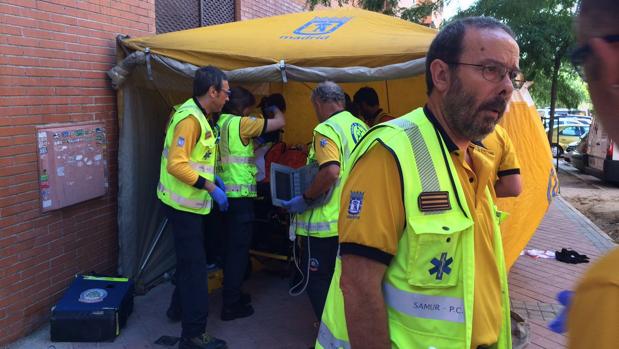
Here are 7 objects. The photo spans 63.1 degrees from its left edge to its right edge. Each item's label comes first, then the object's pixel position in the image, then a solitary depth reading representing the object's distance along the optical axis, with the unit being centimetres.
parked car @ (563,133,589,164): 1442
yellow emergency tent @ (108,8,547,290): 422
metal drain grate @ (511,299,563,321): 480
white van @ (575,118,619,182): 1227
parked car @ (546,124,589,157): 2091
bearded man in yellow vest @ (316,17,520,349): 147
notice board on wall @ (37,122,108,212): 410
